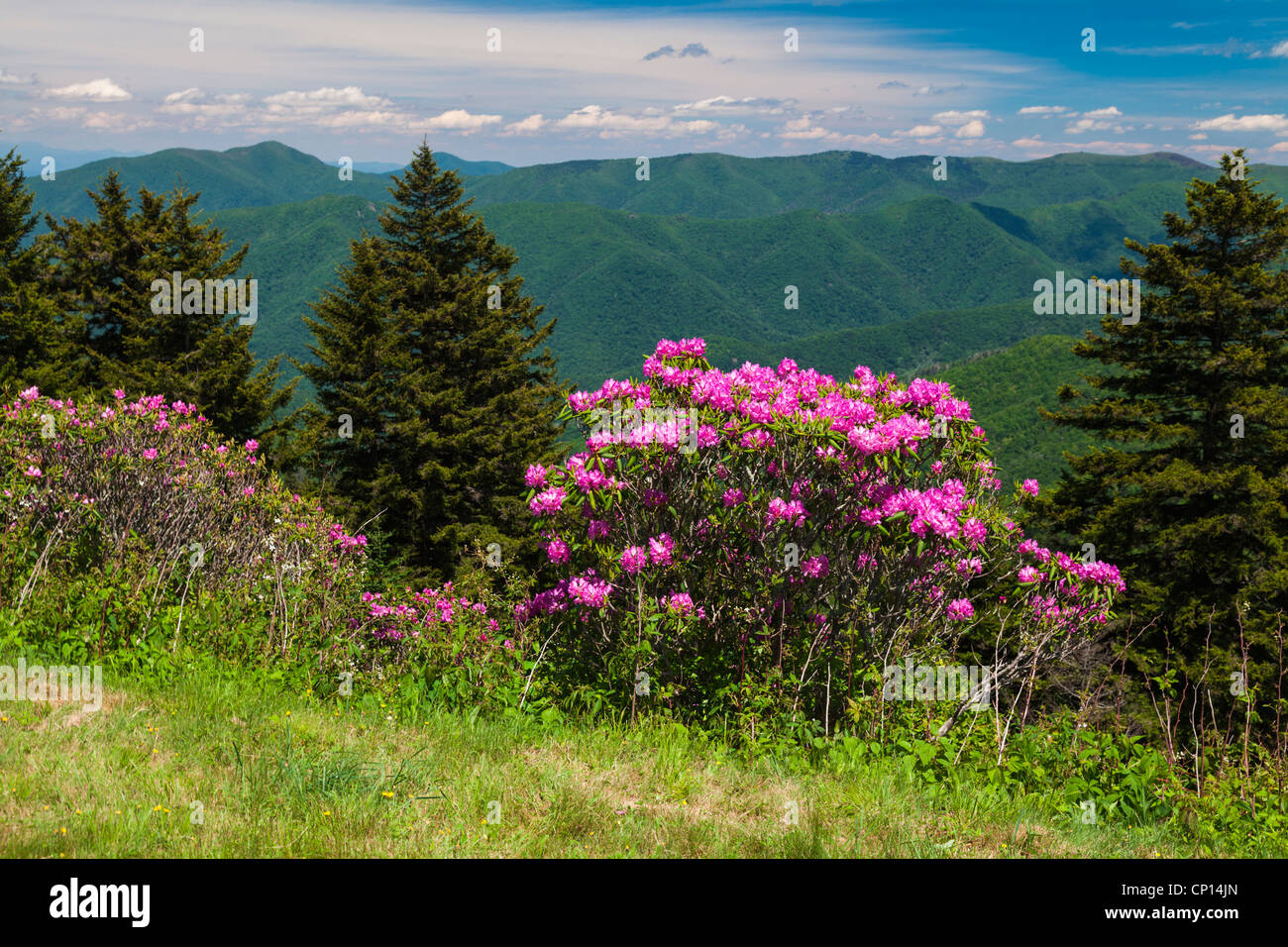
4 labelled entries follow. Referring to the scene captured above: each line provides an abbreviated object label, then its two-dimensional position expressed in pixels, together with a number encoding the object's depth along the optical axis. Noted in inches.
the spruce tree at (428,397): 943.7
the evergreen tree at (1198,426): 754.2
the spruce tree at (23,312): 855.1
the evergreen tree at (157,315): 981.8
